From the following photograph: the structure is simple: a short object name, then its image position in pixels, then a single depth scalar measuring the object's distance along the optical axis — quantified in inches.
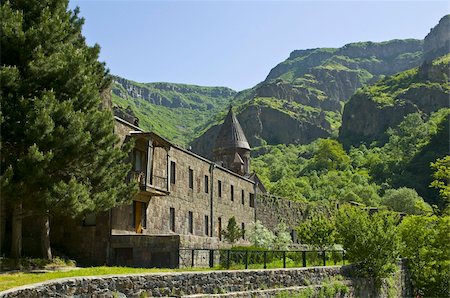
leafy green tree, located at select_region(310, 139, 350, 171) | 4817.9
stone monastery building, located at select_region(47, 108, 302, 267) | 903.1
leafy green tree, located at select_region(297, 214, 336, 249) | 1226.6
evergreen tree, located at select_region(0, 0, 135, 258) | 706.2
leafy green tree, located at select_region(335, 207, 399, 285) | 924.6
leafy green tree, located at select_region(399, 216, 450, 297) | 1120.2
